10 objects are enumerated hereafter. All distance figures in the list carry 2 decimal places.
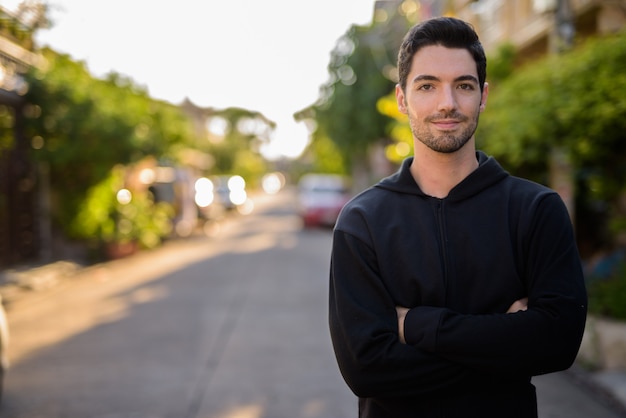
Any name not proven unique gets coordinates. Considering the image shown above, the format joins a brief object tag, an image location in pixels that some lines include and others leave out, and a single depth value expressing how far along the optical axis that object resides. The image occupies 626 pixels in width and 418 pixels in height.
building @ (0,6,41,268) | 13.66
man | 1.89
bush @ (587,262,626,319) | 6.52
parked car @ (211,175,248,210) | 36.75
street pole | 7.95
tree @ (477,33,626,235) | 6.98
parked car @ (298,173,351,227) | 24.34
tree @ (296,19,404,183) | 28.28
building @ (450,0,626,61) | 8.84
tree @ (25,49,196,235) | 14.62
